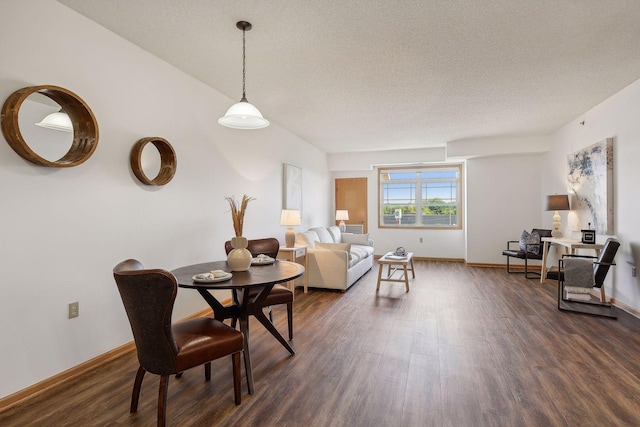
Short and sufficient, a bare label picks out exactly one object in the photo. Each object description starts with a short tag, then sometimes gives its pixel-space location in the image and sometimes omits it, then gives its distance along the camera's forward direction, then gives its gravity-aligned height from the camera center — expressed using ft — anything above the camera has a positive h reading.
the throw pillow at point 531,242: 19.27 -1.75
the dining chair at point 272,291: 9.63 -2.32
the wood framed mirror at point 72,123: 6.62 +1.92
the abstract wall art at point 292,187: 18.62 +1.48
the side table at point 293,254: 15.60 -2.02
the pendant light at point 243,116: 8.20 +2.47
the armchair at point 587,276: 12.21 -2.38
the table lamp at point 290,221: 16.17 -0.43
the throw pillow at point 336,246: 16.35 -1.68
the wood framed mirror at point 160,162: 9.41 +1.55
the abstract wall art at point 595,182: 13.64 +1.38
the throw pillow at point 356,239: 22.77 -1.81
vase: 8.34 -1.11
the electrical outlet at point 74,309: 7.87 -2.31
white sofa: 16.10 -2.57
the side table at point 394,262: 15.94 -2.38
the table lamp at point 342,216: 26.22 -0.27
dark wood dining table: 6.98 -1.49
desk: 13.98 -1.43
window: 26.04 +1.25
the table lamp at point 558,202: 16.96 +0.54
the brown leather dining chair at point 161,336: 5.49 -2.36
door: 27.68 +1.22
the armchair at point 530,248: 19.18 -2.06
